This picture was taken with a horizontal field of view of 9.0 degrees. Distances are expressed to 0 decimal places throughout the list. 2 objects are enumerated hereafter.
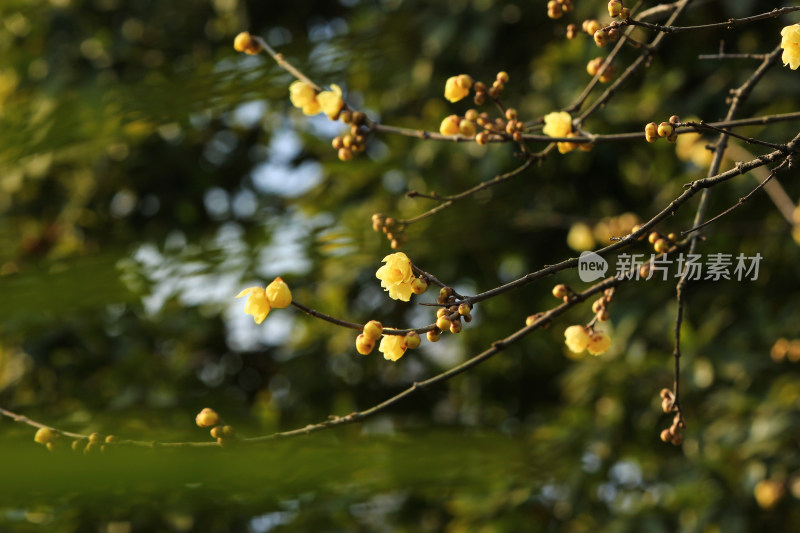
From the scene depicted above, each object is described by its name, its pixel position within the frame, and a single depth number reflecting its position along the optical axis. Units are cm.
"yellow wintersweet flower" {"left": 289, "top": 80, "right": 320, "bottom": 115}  257
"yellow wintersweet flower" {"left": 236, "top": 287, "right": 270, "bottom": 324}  245
